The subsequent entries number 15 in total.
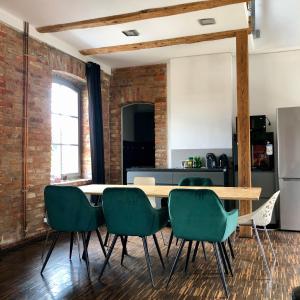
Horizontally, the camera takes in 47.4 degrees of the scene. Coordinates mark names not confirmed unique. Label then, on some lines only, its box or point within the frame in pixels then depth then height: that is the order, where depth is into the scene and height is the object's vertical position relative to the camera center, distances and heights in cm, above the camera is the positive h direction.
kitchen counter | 568 -36
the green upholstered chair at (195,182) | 457 -39
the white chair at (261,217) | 355 -68
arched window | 581 +42
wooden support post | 500 +46
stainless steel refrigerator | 530 -20
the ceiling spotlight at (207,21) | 471 +185
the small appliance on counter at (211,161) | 614 -15
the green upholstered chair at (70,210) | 343 -57
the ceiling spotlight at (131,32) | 516 +185
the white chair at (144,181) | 493 -40
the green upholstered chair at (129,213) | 319 -57
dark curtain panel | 627 +60
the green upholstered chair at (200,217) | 295 -56
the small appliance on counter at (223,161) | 604 -14
